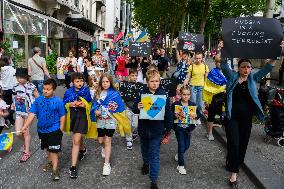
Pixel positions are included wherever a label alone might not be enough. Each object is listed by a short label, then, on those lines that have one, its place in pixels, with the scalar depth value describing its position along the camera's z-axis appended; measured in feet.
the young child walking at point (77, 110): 18.51
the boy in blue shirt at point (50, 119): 17.61
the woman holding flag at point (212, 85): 26.53
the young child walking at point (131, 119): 23.34
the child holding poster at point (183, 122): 19.16
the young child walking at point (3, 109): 20.89
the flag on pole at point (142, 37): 45.75
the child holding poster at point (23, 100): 20.70
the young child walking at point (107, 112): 18.80
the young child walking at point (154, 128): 16.66
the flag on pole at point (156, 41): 72.79
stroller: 23.99
